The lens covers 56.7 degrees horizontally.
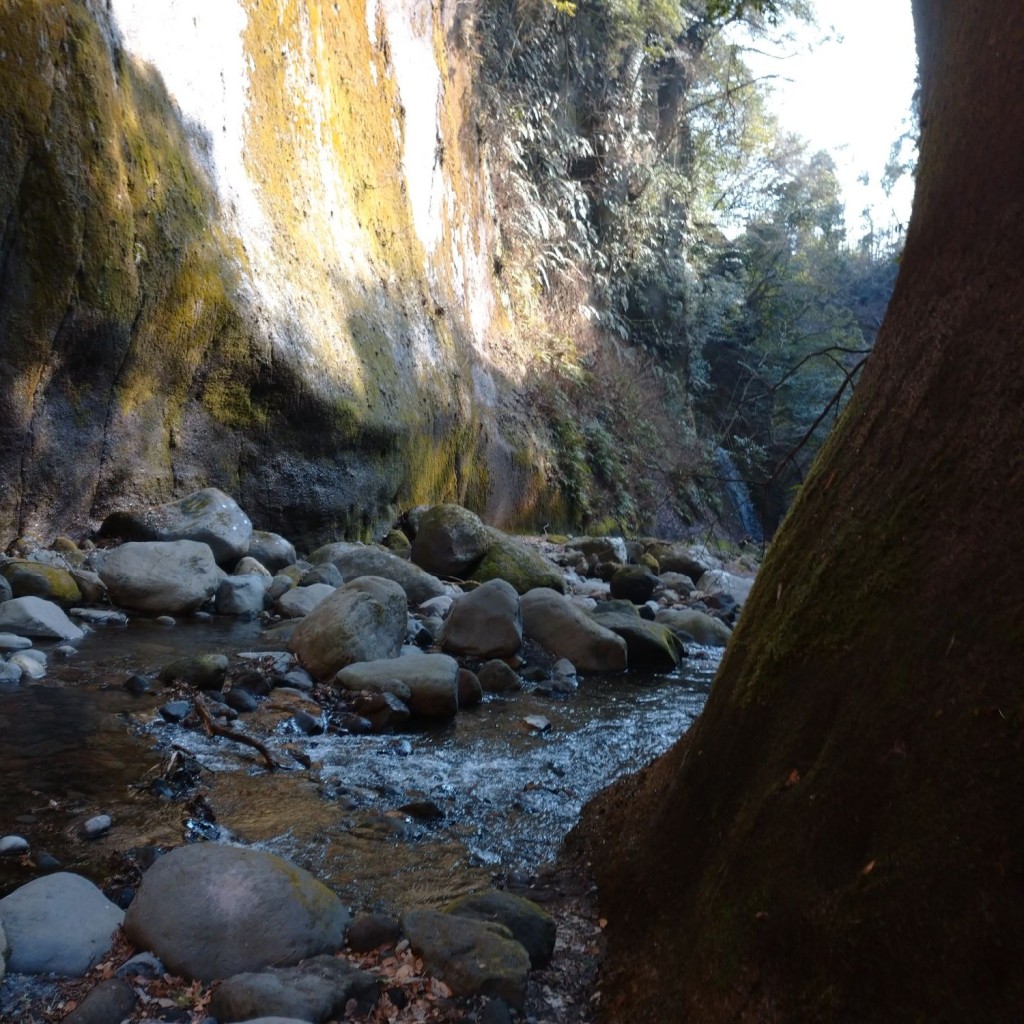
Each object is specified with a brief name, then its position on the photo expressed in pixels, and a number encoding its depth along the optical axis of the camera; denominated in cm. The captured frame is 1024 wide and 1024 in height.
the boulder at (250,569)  621
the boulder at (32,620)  453
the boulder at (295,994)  165
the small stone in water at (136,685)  389
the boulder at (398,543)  836
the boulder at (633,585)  820
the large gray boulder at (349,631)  454
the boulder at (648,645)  591
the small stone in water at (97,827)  250
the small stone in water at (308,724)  376
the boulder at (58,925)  183
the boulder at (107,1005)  166
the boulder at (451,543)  747
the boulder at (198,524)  593
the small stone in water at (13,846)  233
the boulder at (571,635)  566
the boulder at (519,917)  194
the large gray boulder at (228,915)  186
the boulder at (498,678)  484
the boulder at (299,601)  565
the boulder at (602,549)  1043
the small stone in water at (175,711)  362
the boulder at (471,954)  178
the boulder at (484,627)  539
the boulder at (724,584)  919
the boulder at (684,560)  1045
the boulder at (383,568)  654
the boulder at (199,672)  404
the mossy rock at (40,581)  489
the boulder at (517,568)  732
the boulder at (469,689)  445
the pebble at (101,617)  502
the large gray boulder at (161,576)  529
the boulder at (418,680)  413
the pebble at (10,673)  387
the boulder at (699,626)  700
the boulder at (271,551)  662
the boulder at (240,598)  568
